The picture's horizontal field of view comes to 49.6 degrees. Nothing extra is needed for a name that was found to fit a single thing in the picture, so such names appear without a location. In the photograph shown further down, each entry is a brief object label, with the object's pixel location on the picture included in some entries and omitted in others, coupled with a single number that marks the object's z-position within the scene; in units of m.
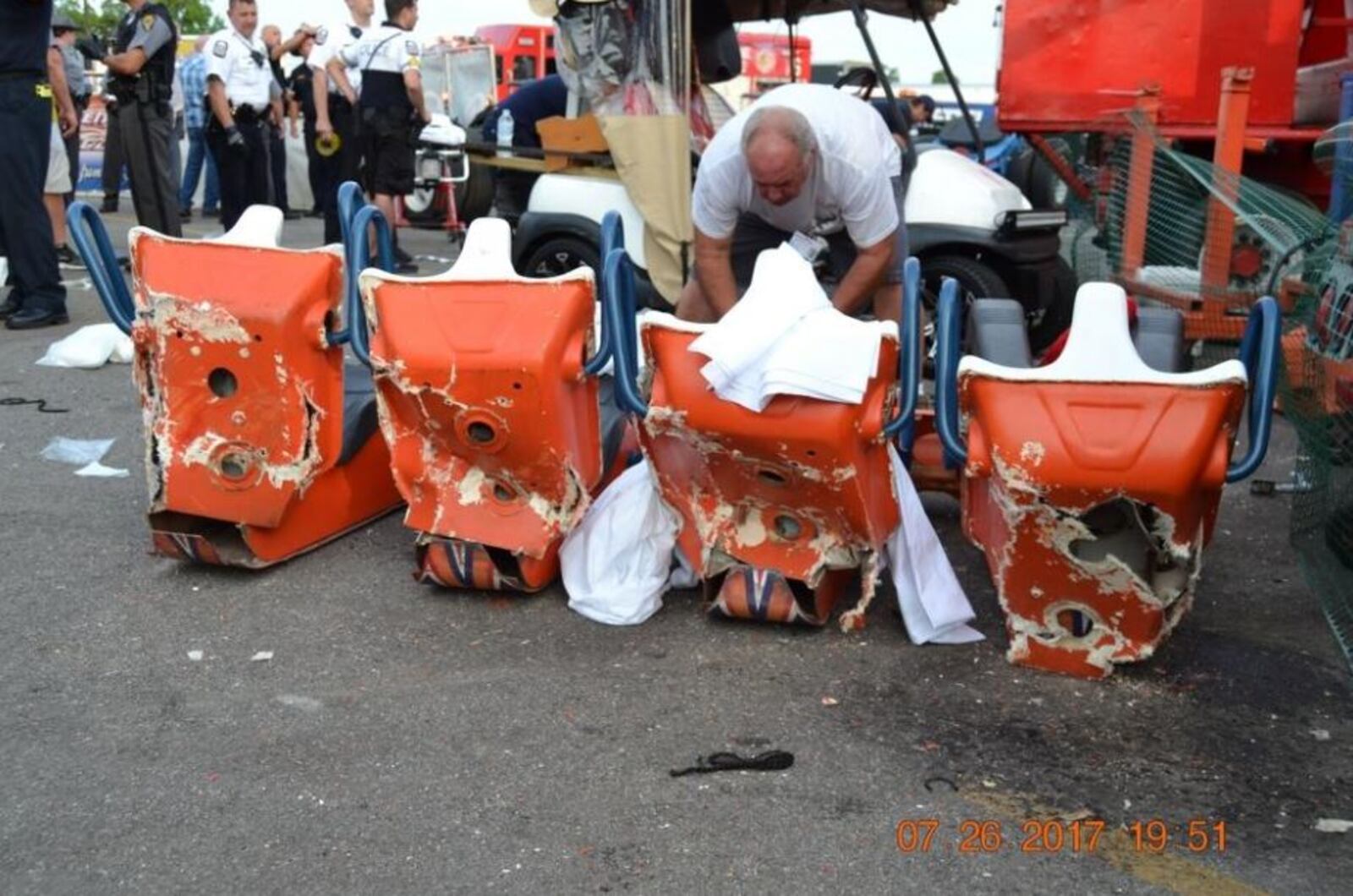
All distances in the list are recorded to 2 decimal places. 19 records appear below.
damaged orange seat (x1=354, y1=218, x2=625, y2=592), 3.87
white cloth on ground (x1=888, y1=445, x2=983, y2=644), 3.87
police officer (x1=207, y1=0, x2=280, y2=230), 11.31
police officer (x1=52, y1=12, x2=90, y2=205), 11.61
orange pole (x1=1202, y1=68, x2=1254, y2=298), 6.14
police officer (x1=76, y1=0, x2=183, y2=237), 8.35
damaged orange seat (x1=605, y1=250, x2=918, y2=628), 3.63
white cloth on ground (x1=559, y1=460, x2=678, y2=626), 4.05
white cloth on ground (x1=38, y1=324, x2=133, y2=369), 7.09
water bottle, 8.50
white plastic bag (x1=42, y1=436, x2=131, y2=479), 5.39
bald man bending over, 4.57
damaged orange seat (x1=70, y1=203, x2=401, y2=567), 4.12
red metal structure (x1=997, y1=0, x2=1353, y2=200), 7.61
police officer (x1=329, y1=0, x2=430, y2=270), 9.41
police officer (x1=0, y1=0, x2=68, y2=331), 7.20
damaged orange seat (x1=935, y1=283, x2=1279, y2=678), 3.30
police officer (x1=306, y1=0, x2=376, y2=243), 10.05
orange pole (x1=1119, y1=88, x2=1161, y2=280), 6.89
